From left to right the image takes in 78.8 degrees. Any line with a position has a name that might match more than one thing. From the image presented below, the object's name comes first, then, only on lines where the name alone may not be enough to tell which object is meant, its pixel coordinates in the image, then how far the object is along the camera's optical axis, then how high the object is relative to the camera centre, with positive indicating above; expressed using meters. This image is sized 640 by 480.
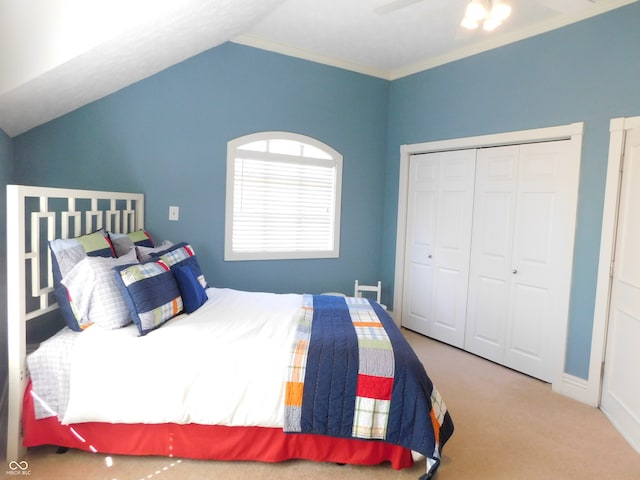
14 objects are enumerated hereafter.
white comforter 1.82 -0.82
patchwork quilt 1.79 -0.85
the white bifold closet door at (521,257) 2.94 -0.28
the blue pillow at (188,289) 2.35 -0.49
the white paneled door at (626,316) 2.36 -0.56
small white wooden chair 4.03 -0.75
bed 1.82 -0.81
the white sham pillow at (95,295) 1.99 -0.47
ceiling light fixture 1.87 +1.03
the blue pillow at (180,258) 2.47 -0.33
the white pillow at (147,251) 2.50 -0.30
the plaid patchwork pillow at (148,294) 2.00 -0.47
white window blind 3.49 +0.14
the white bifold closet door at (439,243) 3.65 -0.24
